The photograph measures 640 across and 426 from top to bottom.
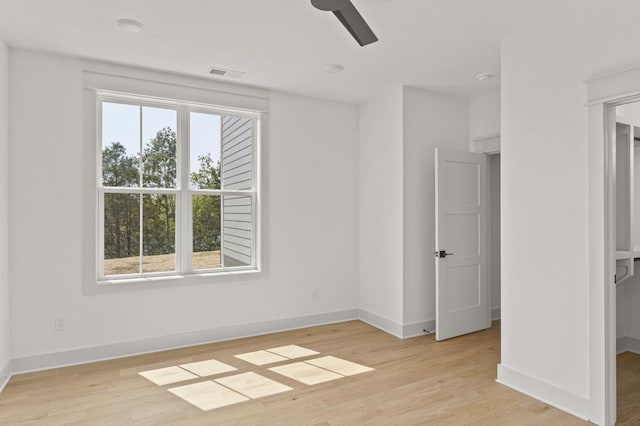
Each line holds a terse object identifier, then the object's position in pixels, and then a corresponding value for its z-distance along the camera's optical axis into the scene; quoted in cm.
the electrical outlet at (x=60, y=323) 330
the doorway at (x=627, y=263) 271
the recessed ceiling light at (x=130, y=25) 271
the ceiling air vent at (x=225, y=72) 364
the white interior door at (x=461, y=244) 397
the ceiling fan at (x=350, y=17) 201
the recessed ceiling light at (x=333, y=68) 357
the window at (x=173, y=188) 362
